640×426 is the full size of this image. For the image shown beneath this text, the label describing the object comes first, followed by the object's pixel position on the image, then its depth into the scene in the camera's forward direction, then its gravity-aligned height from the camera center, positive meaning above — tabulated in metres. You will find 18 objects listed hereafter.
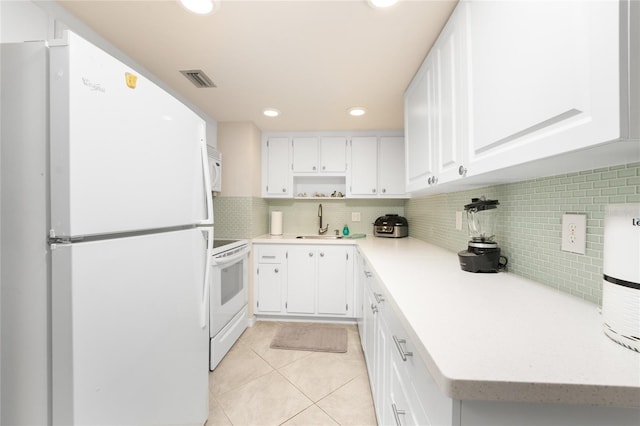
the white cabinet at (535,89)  0.52 +0.33
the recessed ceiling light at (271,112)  2.54 +0.99
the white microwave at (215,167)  2.47 +0.44
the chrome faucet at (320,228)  3.45 -0.21
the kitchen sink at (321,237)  3.34 -0.32
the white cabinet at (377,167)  3.21 +0.55
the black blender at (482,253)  1.29 -0.21
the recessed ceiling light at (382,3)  1.19 +0.95
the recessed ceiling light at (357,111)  2.49 +0.97
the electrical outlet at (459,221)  1.89 -0.07
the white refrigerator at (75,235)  0.72 -0.06
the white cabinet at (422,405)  0.51 -0.43
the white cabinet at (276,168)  3.28 +0.55
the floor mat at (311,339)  2.41 -1.24
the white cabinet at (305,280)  2.90 -0.76
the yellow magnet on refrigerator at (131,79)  0.89 +0.46
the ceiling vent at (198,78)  1.87 +1.00
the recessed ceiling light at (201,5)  1.21 +0.97
